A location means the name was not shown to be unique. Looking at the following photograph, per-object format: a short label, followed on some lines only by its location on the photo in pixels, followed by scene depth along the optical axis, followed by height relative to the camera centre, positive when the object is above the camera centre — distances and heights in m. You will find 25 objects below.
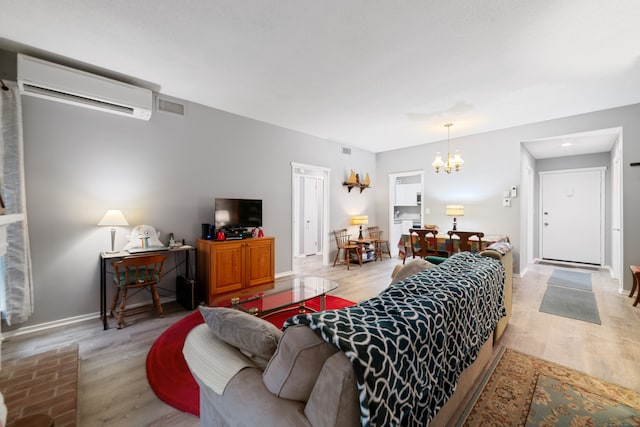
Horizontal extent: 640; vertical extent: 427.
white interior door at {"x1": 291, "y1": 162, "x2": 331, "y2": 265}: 7.33 -0.09
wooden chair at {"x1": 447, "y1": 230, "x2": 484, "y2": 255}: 4.09 -0.48
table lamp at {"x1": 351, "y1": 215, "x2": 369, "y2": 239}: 6.20 -0.25
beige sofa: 0.81 -0.62
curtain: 2.50 +0.07
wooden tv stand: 3.52 -0.80
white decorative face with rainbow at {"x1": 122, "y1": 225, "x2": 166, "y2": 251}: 3.16 -0.33
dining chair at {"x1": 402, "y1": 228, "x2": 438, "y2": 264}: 4.44 -0.58
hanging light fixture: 4.56 +0.82
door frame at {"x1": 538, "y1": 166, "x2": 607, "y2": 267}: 5.57 +0.05
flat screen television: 3.85 -0.04
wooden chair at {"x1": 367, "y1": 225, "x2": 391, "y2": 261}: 6.61 -0.79
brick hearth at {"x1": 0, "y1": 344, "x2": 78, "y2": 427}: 1.57 -1.19
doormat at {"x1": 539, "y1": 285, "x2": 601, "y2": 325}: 3.13 -1.28
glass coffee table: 2.45 -0.90
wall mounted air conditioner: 2.51 +1.29
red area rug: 1.76 -1.25
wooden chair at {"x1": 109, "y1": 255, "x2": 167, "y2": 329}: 2.77 -0.71
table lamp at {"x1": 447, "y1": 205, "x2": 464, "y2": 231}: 4.99 -0.05
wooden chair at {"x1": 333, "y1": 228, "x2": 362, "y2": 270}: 5.70 -0.78
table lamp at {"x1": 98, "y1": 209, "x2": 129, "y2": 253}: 2.92 -0.07
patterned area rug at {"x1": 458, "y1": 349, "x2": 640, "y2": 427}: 1.58 -1.27
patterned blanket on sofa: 0.84 -0.52
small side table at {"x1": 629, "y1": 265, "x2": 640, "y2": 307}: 3.31 -0.94
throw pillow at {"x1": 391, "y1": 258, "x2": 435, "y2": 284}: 2.19 -0.50
